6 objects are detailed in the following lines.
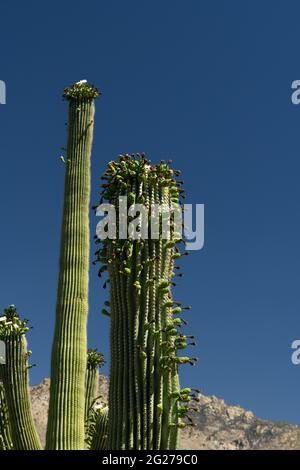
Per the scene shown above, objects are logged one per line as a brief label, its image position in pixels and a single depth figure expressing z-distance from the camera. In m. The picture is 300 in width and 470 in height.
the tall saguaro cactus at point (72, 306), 10.16
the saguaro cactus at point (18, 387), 12.05
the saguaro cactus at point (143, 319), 6.51
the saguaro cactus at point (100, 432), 11.53
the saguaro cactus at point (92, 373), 14.10
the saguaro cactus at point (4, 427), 12.64
